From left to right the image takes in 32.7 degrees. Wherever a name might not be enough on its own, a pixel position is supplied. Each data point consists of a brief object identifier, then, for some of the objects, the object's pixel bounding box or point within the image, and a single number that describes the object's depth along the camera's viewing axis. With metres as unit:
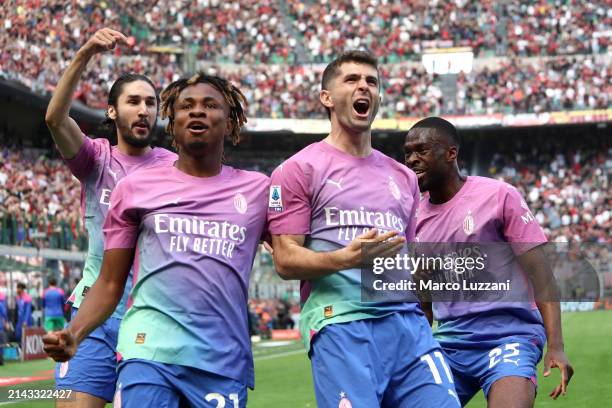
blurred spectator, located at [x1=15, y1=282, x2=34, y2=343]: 22.61
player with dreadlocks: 4.65
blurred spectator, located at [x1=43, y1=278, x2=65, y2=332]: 21.66
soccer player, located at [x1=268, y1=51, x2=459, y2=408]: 4.94
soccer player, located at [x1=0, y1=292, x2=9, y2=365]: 21.00
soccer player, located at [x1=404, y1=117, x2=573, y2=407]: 6.14
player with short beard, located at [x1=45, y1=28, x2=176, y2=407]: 6.34
